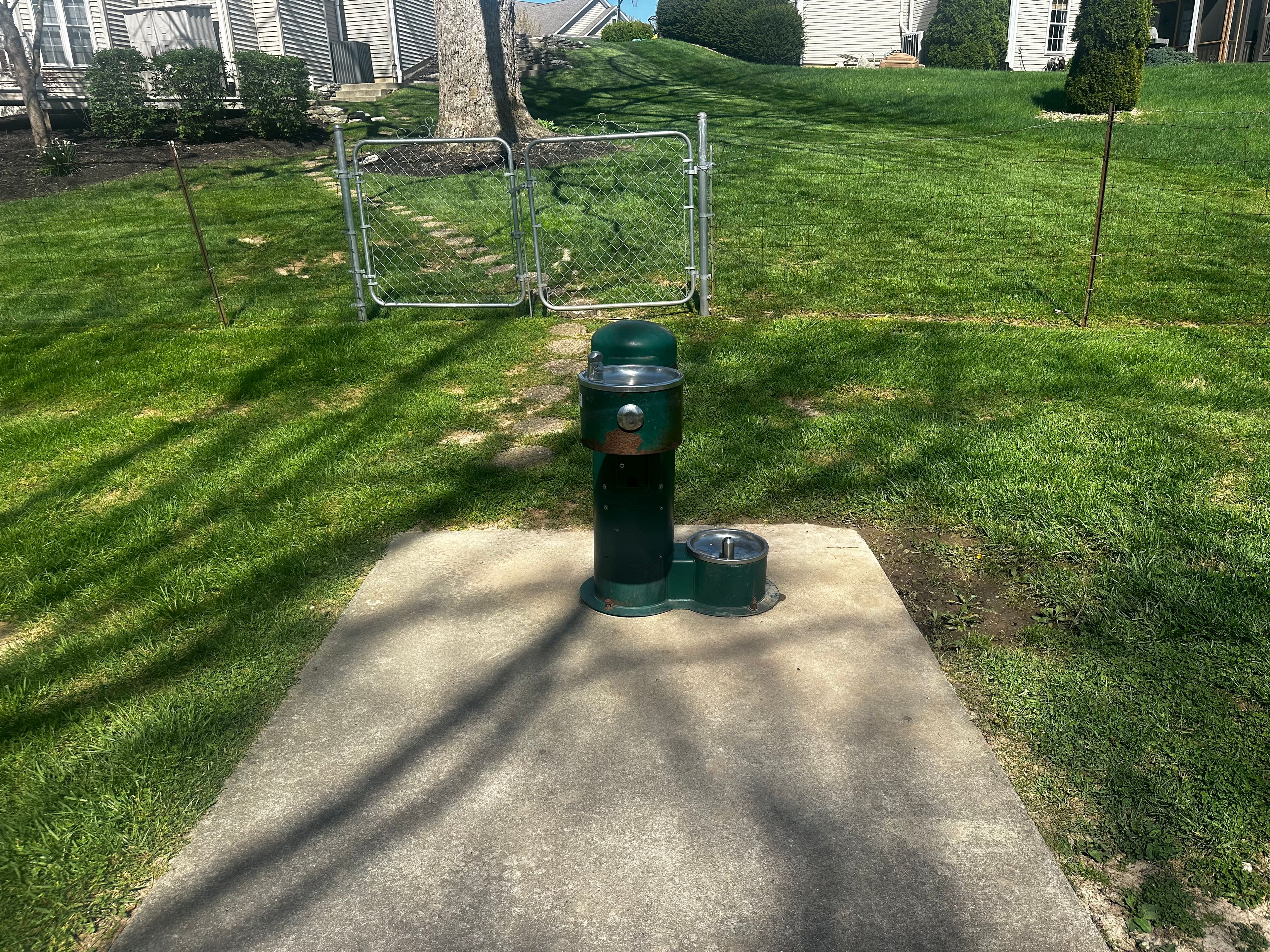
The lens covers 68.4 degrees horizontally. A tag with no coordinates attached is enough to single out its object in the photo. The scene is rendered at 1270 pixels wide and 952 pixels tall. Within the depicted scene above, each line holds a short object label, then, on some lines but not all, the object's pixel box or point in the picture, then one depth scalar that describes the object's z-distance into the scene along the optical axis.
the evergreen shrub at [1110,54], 16.36
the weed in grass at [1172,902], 2.13
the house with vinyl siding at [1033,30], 26.72
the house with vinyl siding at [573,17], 45.62
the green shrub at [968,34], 26.36
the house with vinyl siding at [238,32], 21.41
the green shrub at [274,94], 16.62
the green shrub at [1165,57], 25.28
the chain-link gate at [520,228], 8.19
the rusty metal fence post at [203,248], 7.44
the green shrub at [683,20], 29.97
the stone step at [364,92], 20.94
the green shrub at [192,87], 16.27
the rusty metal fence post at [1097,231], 6.58
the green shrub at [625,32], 33.75
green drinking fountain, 3.13
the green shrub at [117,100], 16.00
